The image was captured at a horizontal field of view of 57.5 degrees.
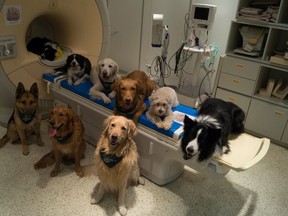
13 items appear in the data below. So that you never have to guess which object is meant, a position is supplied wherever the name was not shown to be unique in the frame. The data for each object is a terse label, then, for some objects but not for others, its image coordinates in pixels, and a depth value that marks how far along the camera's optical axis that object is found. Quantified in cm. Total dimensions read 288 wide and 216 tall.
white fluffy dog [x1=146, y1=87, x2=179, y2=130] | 181
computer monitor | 274
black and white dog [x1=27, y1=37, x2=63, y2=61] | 259
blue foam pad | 177
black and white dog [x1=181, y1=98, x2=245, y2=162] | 153
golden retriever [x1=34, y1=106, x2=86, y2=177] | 185
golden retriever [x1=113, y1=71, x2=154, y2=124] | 183
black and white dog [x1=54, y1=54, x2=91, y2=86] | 235
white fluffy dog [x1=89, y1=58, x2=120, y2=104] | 211
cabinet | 252
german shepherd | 212
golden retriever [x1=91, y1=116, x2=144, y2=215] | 161
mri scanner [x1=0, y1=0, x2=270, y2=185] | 178
